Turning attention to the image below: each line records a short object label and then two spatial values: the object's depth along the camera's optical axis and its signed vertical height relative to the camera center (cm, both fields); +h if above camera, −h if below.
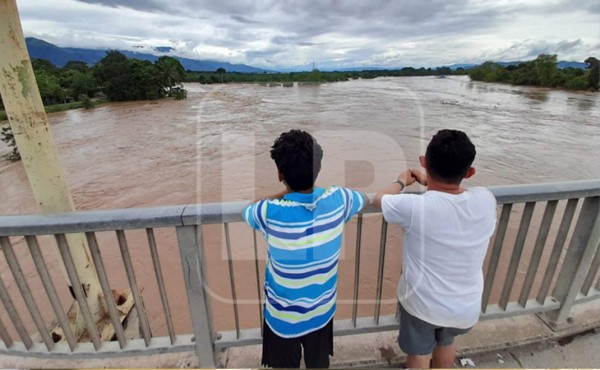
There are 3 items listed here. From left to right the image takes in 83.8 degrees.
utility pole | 201 -36
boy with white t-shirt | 137 -70
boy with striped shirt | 132 -73
